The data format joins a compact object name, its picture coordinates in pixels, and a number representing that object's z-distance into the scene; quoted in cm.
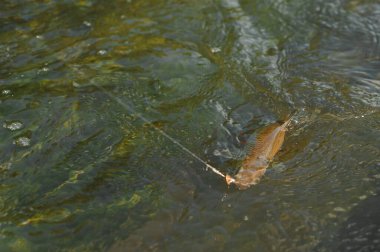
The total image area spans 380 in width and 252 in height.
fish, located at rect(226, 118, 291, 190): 385
